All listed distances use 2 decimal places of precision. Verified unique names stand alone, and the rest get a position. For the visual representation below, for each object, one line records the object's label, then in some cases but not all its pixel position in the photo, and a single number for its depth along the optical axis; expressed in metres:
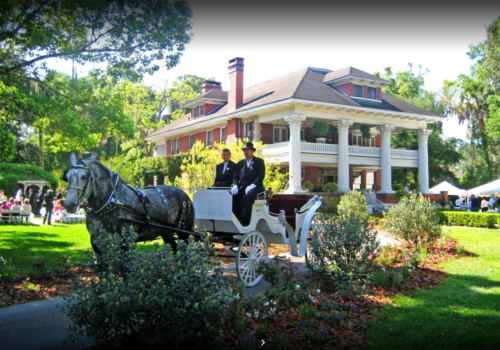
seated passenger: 8.91
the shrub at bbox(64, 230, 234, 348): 4.22
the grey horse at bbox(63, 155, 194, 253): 6.13
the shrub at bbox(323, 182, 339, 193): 30.25
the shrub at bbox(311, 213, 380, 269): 8.05
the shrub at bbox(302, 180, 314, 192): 29.84
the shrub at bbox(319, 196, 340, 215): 24.94
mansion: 28.81
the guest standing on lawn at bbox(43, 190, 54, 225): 20.84
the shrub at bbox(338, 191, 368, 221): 19.23
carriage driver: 8.03
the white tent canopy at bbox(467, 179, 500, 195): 30.36
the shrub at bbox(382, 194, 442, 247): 11.77
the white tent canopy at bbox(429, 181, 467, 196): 37.04
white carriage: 7.79
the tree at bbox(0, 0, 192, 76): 10.64
